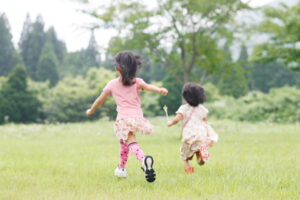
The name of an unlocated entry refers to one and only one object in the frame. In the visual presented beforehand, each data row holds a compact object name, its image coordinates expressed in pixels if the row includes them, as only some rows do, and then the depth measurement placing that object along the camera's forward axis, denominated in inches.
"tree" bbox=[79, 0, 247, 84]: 429.4
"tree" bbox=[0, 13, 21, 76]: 1897.1
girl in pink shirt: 163.0
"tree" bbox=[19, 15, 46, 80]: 2146.9
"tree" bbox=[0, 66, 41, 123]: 1160.2
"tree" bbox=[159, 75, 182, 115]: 1485.0
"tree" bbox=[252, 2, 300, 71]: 768.3
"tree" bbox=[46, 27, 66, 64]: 2529.5
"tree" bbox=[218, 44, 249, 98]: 456.4
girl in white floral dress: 176.9
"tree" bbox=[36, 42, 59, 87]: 1947.6
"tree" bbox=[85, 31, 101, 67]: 2219.0
